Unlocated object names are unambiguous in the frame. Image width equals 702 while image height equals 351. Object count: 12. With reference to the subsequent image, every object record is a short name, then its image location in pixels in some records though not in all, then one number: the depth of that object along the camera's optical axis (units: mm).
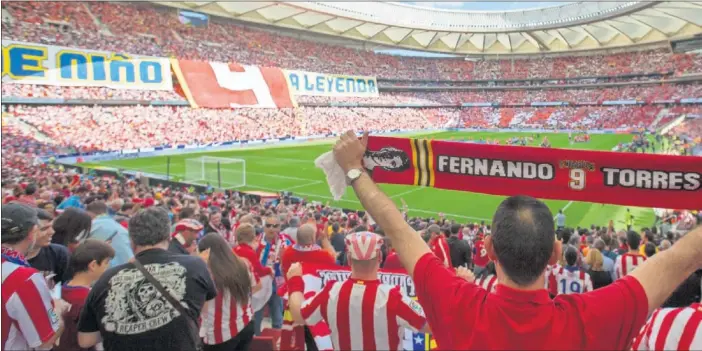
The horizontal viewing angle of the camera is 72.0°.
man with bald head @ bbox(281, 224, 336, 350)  4930
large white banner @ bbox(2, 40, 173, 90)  31797
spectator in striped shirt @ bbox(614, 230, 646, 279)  6091
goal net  22950
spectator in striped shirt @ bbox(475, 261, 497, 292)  4402
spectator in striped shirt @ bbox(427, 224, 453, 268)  6144
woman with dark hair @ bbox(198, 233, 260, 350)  4012
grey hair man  2877
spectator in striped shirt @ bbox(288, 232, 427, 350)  2975
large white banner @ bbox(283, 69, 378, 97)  52616
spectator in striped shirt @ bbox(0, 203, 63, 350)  2877
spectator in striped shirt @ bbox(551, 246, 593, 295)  5430
